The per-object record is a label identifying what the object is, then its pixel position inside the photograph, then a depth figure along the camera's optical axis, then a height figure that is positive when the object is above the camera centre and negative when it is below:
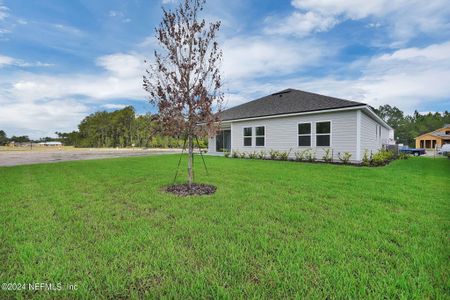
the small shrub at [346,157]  11.02 -0.56
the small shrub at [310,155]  12.14 -0.49
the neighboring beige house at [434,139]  42.88 +1.64
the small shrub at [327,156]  11.68 -0.52
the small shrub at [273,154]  13.77 -0.48
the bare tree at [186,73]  5.04 +1.81
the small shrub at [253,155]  14.97 -0.59
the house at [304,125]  11.23 +1.39
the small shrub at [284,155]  13.24 -0.53
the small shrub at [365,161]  10.63 -0.74
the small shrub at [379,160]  10.84 -0.69
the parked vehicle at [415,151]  26.28 -0.57
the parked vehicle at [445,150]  23.77 -0.40
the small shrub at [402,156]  17.31 -0.78
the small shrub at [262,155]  14.55 -0.57
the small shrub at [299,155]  12.56 -0.50
